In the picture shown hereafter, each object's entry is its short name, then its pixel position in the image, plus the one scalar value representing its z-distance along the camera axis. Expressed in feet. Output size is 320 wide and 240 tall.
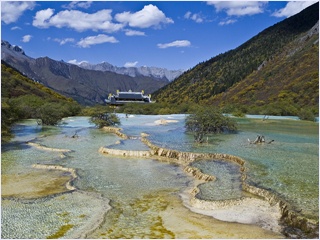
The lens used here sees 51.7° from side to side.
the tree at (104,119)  133.80
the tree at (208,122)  107.65
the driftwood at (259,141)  84.40
